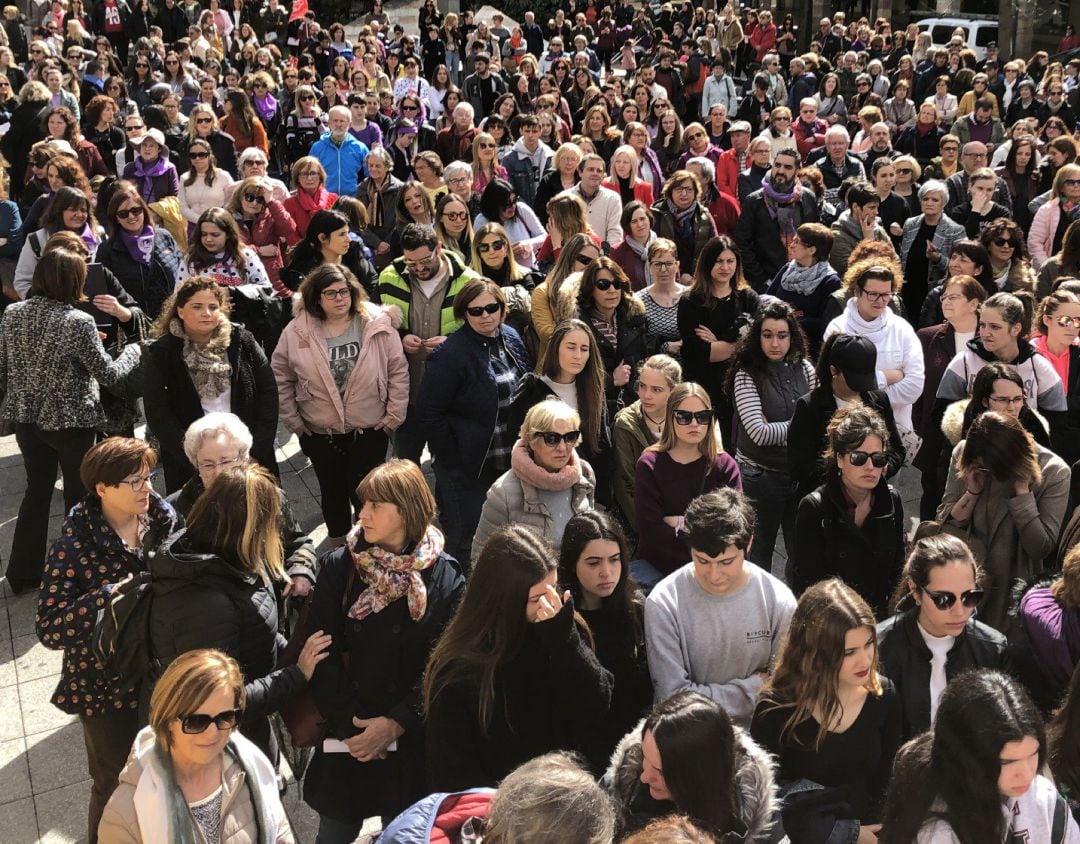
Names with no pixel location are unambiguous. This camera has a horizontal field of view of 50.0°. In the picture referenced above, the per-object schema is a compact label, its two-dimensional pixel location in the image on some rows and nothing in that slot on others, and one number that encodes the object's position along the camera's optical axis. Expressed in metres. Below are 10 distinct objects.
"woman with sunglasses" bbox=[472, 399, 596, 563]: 4.93
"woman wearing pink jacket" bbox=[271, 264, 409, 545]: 6.22
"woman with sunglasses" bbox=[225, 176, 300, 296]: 8.14
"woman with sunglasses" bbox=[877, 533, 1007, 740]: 3.91
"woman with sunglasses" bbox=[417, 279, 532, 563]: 5.91
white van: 26.84
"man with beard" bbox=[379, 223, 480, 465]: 6.70
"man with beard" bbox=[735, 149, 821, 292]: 8.89
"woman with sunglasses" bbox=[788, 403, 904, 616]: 4.73
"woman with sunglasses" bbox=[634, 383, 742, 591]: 4.98
